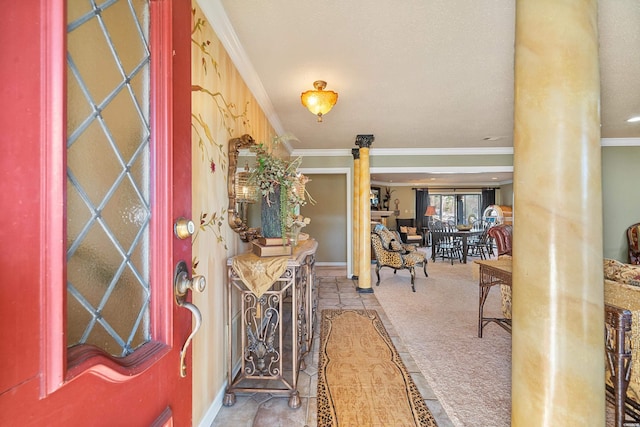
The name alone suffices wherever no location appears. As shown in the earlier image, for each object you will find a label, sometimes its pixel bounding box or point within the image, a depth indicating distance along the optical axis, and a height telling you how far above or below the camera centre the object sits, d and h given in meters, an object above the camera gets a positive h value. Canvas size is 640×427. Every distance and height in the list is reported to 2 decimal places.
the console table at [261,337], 1.79 -0.84
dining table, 6.77 -0.51
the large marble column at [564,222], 0.74 -0.02
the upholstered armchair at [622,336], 1.27 -0.59
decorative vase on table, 1.93 -0.02
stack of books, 1.88 -0.22
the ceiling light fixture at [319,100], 2.44 +1.01
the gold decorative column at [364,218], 4.38 -0.06
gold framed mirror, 1.92 +0.18
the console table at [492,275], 2.29 -0.55
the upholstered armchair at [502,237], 3.77 -0.31
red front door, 0.36 -0.07
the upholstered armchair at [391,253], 4.83 -0.69
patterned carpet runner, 1.67 -1.21
